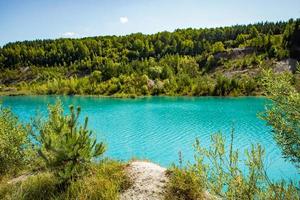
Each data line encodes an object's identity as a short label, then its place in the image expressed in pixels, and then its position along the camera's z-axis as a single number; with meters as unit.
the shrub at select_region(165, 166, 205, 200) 7.91
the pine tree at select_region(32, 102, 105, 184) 8.69
